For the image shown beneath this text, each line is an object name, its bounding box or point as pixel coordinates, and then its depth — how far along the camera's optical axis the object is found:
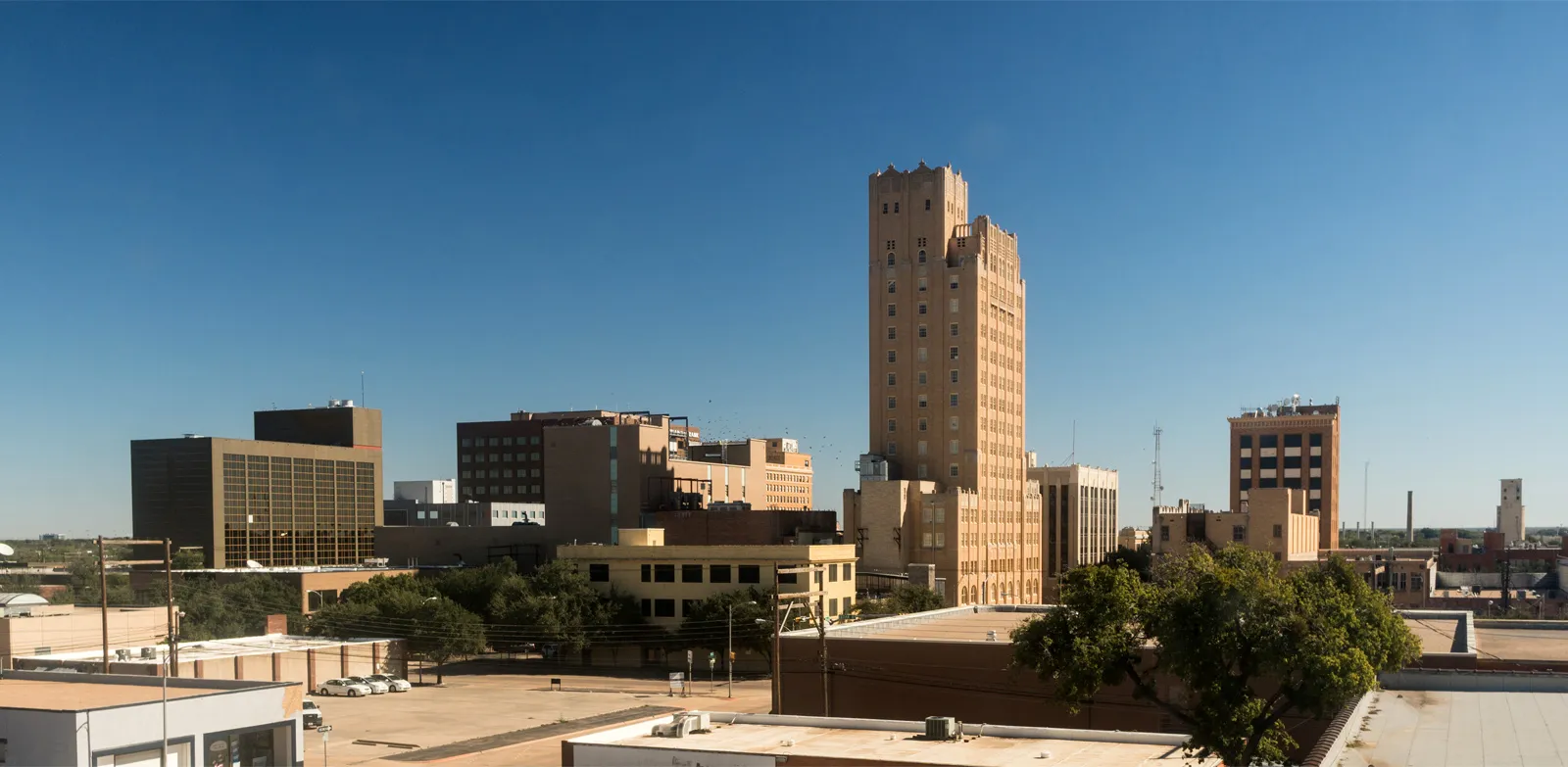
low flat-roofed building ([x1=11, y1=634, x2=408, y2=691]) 81.25
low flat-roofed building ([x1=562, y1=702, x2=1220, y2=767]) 37.09
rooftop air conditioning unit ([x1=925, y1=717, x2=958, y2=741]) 40.50
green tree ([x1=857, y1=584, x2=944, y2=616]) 114.77
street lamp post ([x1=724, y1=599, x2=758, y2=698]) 94.65
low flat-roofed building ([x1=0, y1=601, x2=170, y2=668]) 92.31
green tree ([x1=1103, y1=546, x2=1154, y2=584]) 159.00
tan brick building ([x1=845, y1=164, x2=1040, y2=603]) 149.50
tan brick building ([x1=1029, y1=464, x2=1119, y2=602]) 195.50
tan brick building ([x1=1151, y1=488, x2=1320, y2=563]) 149.75
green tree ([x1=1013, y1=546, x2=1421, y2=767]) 35.66
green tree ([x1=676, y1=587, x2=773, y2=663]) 105.38
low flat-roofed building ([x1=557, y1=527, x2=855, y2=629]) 111.50
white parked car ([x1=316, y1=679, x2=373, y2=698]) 93.75
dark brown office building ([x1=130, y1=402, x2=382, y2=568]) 195.12
